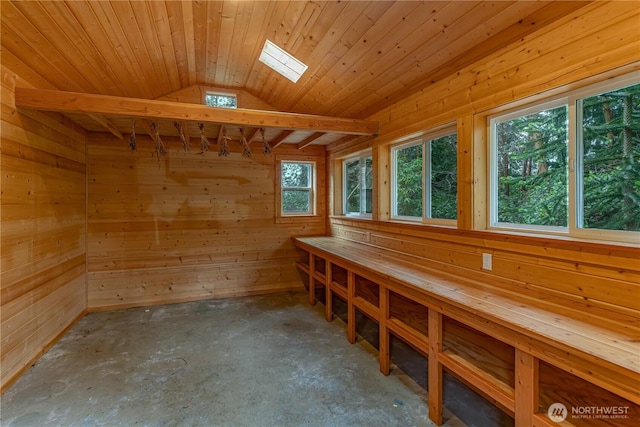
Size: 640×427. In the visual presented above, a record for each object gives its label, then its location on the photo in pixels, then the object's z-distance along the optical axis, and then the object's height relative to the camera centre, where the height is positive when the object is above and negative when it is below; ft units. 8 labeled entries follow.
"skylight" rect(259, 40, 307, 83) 11.09 +5.61
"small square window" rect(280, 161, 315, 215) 17.42 +1.34
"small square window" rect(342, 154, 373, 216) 14.23 +1.25
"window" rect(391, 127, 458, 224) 9.38 +1.08
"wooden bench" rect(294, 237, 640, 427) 4.15 -2.13
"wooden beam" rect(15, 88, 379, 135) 8.66 +3.14
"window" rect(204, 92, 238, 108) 14.88 +5.45
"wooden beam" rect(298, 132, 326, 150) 14.07 +3.46
